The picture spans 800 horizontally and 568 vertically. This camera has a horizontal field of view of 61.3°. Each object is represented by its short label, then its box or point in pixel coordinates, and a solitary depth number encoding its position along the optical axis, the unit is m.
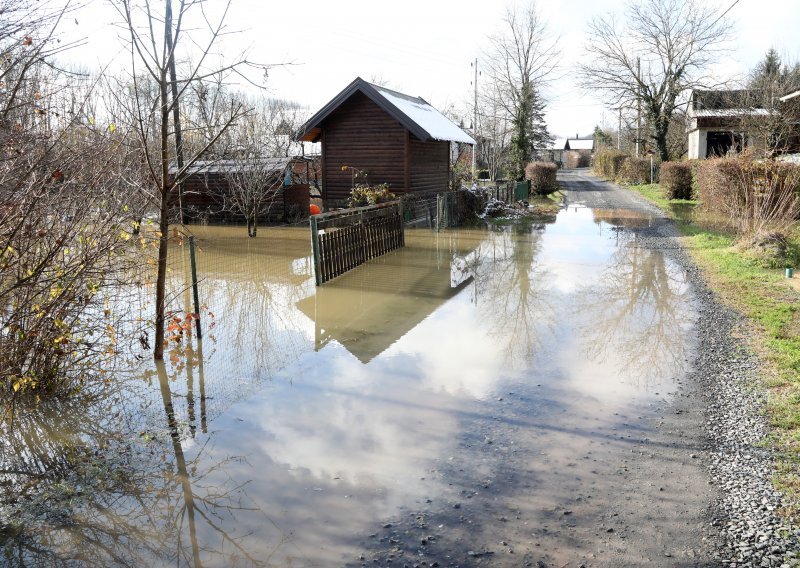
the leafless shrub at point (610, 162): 52.75
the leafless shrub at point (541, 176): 38.19
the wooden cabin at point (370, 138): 21.38
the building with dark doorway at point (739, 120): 30.09
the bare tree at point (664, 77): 43.22
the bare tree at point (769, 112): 29.81
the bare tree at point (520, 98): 44.50
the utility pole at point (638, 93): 43.75
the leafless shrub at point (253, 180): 19.97
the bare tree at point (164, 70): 6.37
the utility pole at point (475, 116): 44.68
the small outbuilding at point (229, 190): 22.92
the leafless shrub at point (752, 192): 15.29
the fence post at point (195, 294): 8.68
